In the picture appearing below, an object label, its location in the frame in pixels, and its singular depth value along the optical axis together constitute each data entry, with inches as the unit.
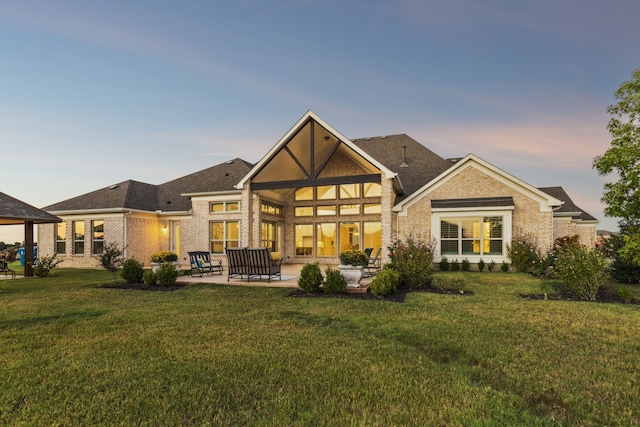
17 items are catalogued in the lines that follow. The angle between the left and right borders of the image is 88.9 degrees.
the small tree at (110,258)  528.1
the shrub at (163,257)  546.3
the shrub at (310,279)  368.0
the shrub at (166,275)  430.0
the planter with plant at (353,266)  388.5
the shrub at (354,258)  397.4
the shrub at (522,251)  558.6
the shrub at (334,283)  364.5
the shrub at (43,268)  584.1
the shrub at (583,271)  339.3
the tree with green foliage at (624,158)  444.8
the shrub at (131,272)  457.4
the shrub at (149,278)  435.5
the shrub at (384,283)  346.3
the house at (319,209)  583.8
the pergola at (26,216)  573.6
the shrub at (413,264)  396.8
